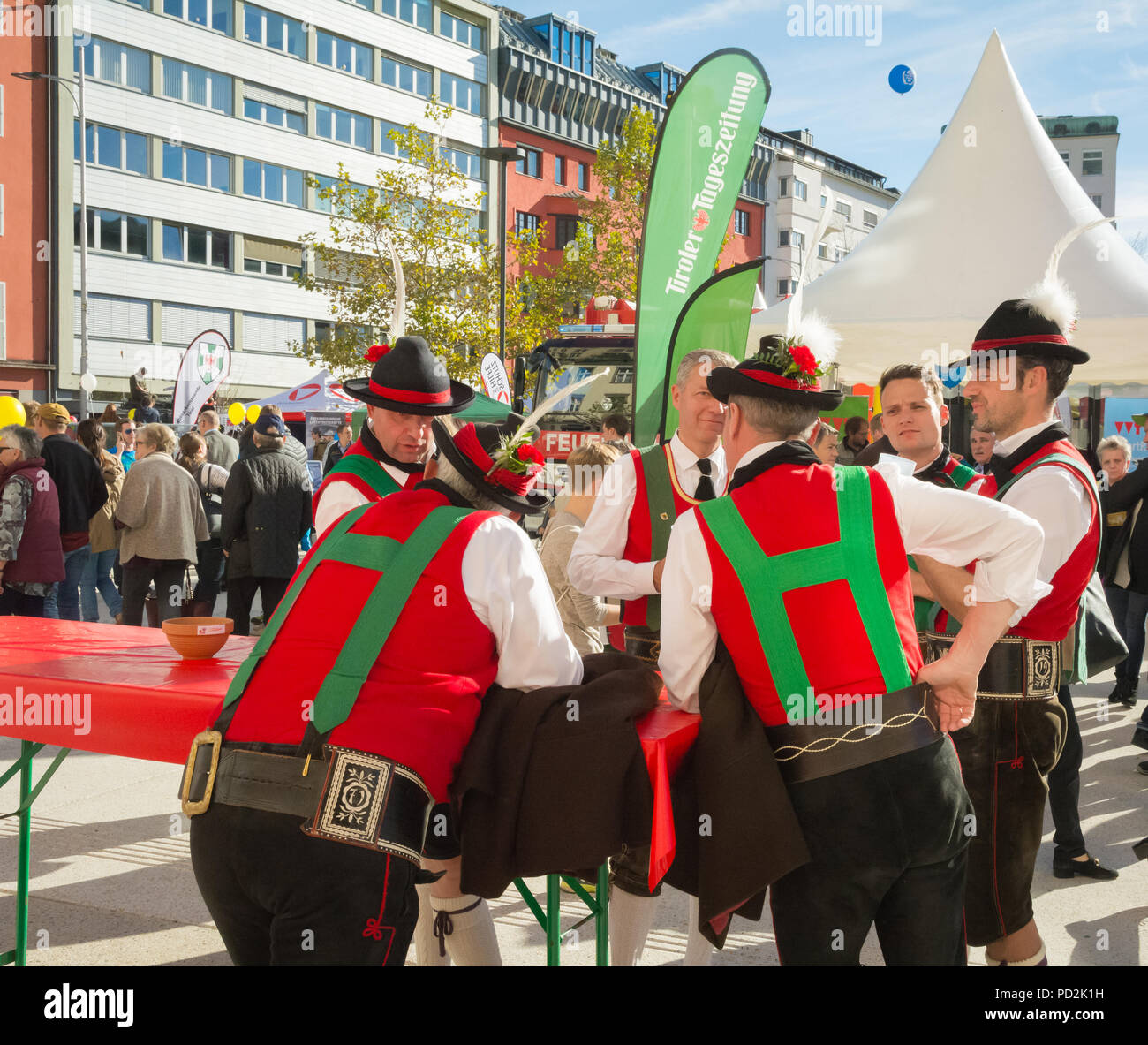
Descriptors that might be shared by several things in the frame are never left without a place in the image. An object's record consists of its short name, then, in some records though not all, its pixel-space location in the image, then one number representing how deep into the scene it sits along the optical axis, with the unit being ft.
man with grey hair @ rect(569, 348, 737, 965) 12.57
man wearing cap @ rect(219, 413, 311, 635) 24.90
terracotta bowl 11.09
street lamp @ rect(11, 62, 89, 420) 85.92
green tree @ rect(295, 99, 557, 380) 82.28
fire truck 46.11
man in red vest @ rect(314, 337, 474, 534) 10.57
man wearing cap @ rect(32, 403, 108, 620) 24.98
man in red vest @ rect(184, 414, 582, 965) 6.86
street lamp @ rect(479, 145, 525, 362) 65.16
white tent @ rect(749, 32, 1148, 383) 27.43
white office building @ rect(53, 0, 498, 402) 106.32
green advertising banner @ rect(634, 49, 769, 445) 23.72
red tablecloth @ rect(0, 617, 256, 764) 9.29
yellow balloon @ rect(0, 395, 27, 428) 26.17
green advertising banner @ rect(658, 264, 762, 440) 21.22
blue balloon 28.40
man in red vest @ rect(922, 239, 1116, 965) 9.59
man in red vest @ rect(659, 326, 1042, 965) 7.22
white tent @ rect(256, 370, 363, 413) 73.10
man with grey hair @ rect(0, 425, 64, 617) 22.52
